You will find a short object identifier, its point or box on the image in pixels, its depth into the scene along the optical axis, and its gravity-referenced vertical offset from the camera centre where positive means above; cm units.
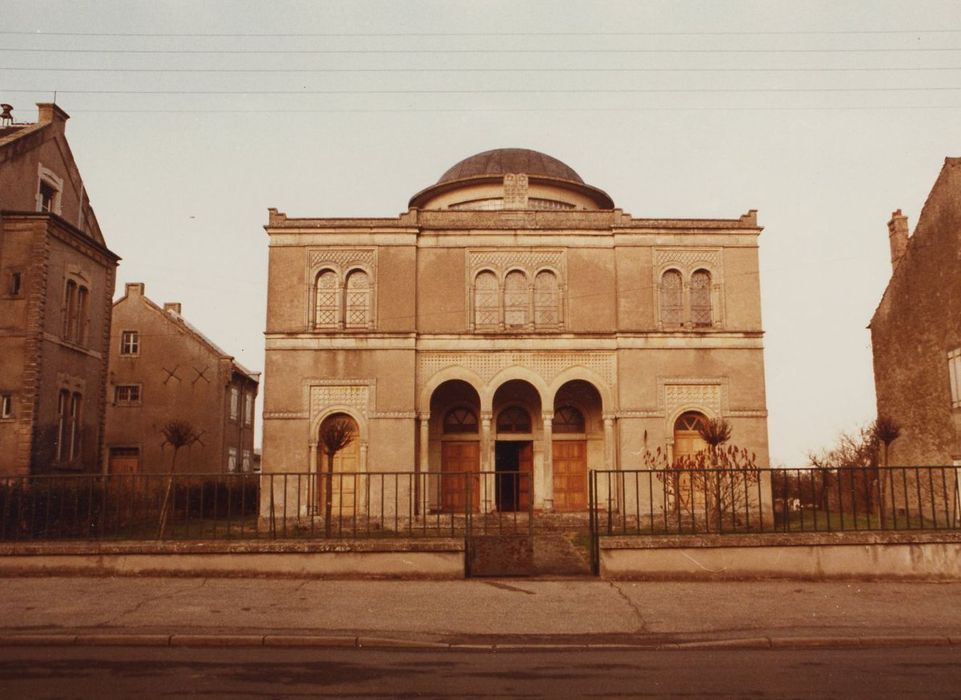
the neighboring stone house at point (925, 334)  2512 +474
